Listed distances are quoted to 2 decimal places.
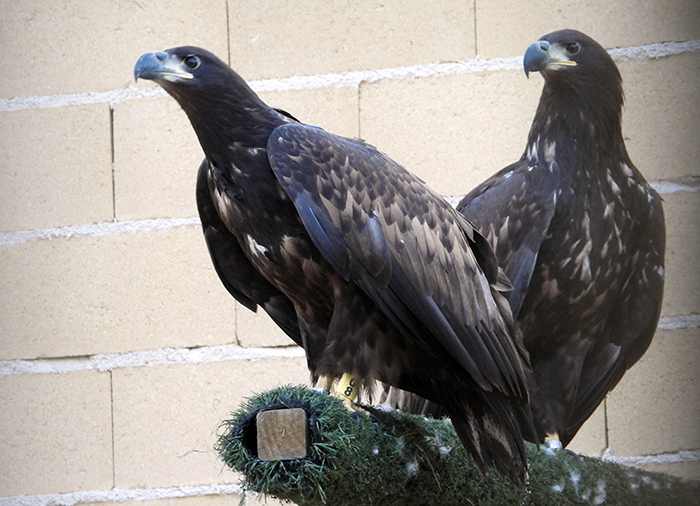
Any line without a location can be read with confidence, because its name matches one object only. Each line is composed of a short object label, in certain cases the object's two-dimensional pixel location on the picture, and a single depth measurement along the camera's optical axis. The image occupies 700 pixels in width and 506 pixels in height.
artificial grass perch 4.00
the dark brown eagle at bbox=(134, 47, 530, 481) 4.66
